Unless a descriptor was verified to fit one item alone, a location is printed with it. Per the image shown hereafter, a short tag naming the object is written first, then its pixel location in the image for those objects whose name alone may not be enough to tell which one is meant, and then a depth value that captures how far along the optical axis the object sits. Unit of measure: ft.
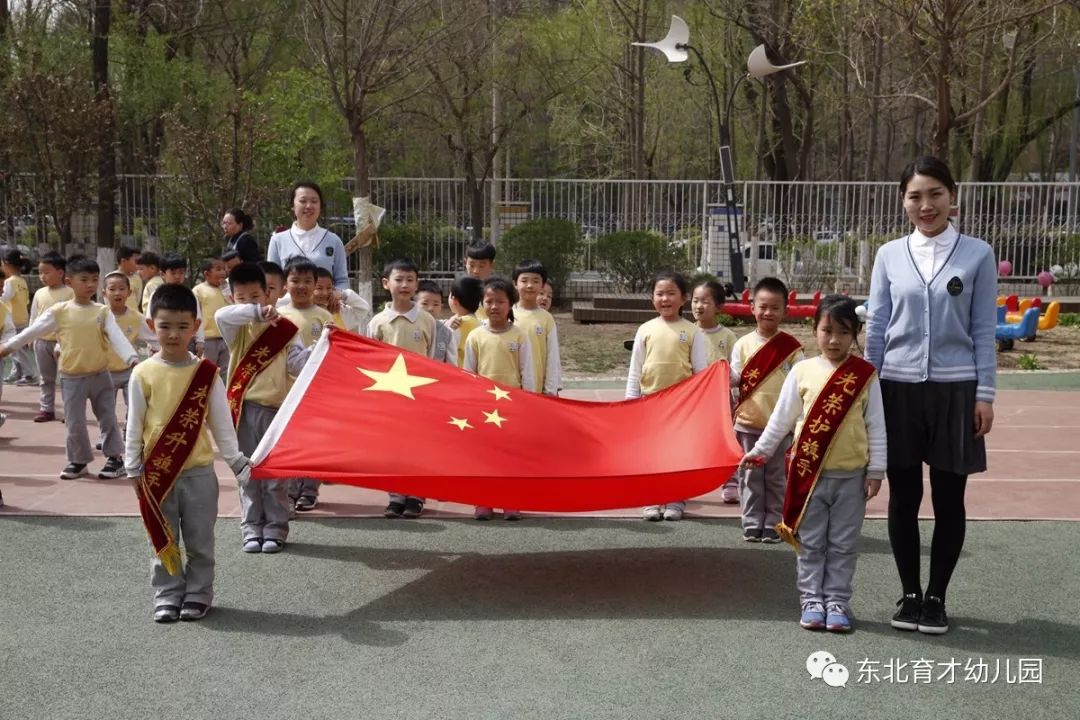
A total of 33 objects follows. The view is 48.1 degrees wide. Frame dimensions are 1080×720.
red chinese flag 17.20
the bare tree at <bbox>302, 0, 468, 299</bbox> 49.49
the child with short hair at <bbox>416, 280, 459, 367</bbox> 23.20
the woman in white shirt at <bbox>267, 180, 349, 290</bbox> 23.81
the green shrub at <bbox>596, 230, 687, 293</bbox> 61.36
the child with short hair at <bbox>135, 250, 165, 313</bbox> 36.32
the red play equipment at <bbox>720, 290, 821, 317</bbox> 52.80
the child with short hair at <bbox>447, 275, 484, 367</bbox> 24.30
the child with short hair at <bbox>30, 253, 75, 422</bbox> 30.37
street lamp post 57.00
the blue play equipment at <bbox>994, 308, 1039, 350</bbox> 47.06
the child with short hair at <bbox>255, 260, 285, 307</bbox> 22.24
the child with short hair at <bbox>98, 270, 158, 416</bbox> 27.04
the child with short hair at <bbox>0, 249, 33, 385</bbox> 36.86
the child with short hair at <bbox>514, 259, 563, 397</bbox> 23.25
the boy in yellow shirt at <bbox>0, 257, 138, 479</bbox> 25.11
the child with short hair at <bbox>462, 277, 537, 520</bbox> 22.30
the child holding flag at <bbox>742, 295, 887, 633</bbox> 15.99
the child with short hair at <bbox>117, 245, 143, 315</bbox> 36.27
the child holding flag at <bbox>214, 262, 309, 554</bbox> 19.69
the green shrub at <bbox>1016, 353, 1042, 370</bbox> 43.86
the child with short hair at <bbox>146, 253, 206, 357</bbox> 30.30
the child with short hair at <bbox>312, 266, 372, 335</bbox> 22.25
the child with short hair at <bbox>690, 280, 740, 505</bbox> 21.81
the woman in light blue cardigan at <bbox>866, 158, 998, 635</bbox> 15.48
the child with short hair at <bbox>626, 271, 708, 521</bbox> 22.20
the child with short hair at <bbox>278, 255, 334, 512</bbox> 21.42
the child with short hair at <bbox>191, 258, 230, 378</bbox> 30.66
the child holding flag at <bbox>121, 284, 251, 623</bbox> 16.28
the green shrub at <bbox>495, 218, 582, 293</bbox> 61.62
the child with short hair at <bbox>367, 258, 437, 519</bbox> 22.43
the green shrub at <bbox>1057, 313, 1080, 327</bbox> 56.24
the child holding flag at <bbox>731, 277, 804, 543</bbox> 20.72
